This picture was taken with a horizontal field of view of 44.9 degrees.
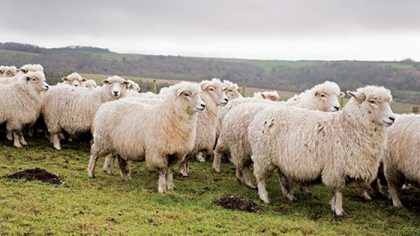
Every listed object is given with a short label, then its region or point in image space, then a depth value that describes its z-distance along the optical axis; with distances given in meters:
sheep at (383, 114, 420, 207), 9.70
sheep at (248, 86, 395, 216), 9.17
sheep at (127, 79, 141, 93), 18.30
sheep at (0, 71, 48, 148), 14.99
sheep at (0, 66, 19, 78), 20.12
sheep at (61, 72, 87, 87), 19.95
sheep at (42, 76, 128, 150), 15.43
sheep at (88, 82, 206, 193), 10.36
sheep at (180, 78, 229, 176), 12.59
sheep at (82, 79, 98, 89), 19.34
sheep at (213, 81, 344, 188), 11.59
